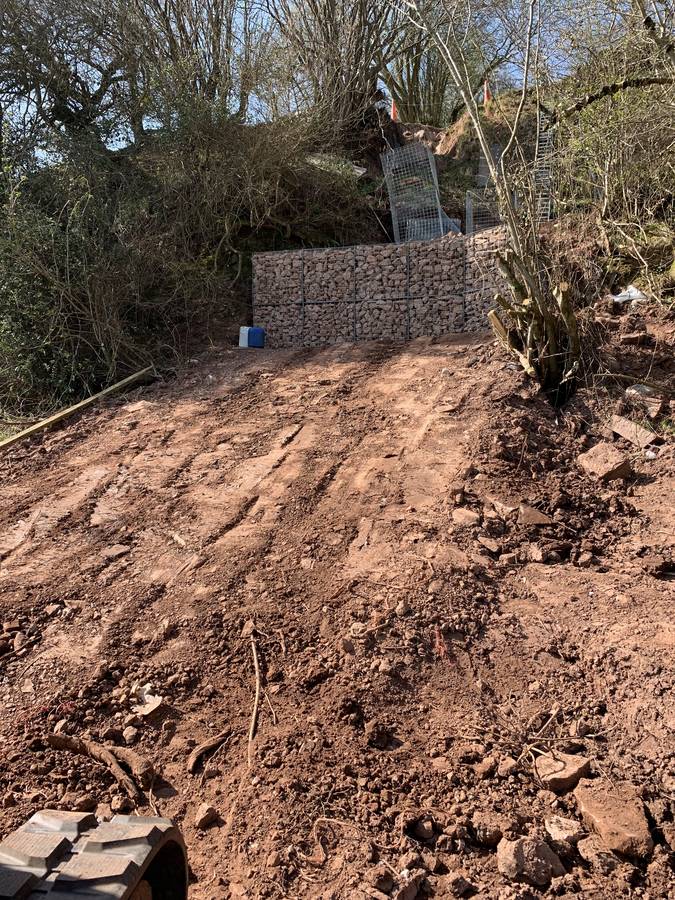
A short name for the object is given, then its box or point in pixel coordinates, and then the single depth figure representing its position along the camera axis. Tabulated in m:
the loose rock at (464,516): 4.45
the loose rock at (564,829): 2.48
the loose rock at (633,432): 5.22
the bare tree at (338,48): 11.03
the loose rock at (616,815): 2.43
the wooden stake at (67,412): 6.87
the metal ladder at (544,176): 6.48
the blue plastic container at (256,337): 8.97
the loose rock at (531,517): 4.54
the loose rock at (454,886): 2.30
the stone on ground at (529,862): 2.34
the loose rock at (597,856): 2.37
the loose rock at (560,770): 2.72
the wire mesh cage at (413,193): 10.74
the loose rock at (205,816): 2.64
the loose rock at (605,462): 4.94
